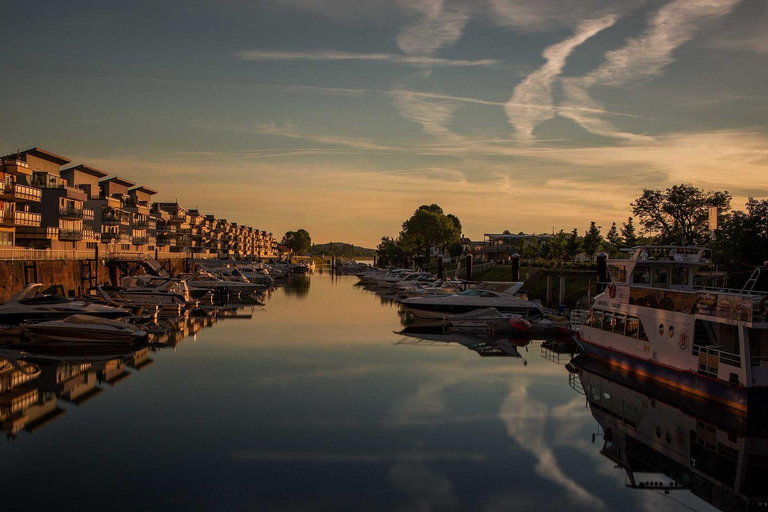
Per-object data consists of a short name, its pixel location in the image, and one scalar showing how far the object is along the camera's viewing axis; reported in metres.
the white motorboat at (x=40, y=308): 37.53
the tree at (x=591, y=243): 112.31
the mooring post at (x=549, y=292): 63.52
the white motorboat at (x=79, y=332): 34.16
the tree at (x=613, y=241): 105.43
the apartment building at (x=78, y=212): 63.72
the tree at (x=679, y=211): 73.94
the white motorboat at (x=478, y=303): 48.70
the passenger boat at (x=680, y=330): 21.22
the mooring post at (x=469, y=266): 82.00
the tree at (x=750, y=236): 42.94
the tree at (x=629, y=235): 98.44
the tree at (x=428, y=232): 161.38
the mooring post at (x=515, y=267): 64.69
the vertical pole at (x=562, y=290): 59.62
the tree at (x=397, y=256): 189.18
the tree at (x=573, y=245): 112.94
